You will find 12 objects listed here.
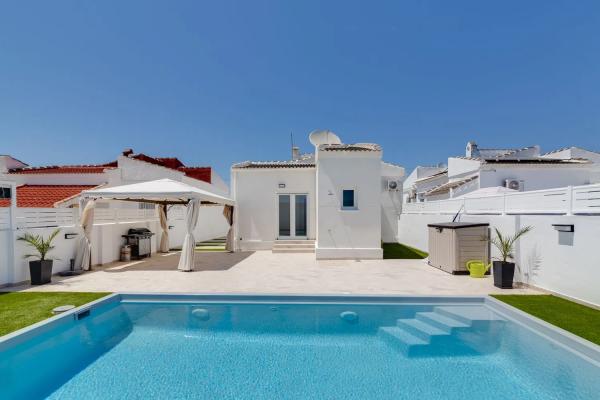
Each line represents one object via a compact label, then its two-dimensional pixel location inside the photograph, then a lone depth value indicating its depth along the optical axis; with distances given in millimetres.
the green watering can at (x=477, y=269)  9953
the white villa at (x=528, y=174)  19875
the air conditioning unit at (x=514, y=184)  19594
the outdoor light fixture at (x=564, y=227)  7168
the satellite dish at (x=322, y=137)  18500
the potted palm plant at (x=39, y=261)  9031
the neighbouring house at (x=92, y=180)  19959
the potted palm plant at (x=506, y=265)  8586
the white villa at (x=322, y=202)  14383
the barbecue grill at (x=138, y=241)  14283
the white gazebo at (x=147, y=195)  11305
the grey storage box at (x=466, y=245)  10500
